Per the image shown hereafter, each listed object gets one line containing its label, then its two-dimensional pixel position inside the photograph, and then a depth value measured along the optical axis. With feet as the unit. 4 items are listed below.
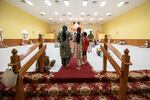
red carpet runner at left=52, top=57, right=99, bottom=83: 7.20
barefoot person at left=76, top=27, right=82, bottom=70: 10.11
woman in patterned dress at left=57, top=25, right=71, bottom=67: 9.71
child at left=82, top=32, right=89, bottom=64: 12.03
